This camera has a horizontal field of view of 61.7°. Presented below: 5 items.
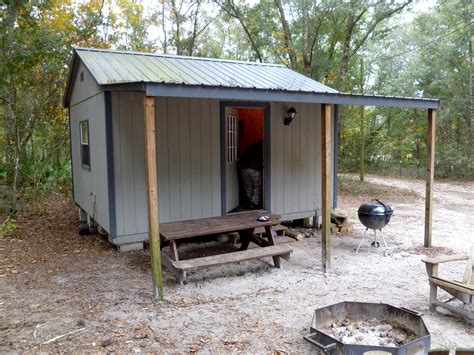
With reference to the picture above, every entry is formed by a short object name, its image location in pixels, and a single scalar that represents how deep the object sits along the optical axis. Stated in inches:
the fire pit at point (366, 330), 104.3
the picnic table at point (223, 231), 172.8
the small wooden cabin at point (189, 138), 209.3
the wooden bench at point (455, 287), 131.5
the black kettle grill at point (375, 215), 211.3
